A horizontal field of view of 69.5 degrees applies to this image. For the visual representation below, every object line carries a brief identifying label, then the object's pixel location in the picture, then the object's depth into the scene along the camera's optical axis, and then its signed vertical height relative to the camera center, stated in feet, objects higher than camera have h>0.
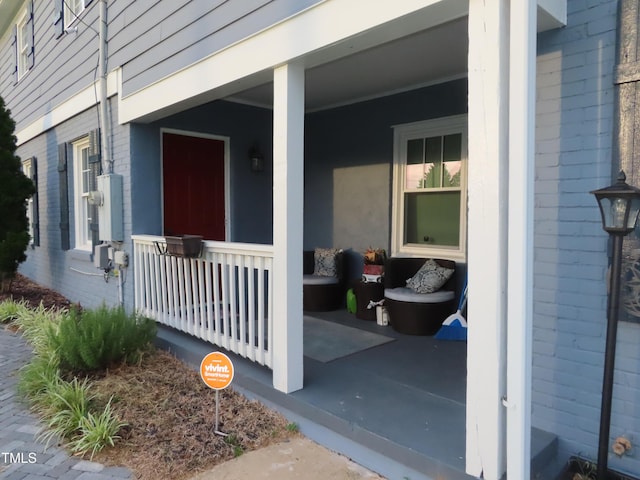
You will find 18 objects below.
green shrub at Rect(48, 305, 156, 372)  11.35 -3.08
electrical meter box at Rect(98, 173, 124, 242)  15.28 +0.38
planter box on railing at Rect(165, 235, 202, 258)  12.12 -0.73
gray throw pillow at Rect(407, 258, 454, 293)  13.69 -1.82
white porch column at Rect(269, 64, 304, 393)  9.39 -0.02
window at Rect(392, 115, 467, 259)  14.42 +0.98
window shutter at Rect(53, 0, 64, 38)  20.65 +9.18
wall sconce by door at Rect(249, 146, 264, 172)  18.48 +2.38
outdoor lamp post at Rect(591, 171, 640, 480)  6.13 -0.41
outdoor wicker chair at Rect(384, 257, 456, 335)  13.34 -2.62
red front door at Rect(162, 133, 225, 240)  16.85 +1.23
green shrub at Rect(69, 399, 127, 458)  8.47 -4.04
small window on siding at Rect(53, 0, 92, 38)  20.13 +9.12
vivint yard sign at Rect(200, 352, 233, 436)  8.68 -2.90
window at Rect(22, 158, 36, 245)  25.45 +0.81
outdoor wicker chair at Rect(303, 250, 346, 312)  16.66 -2.62
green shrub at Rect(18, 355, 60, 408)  10.49 -3.77
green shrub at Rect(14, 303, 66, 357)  12.37 -3.57
